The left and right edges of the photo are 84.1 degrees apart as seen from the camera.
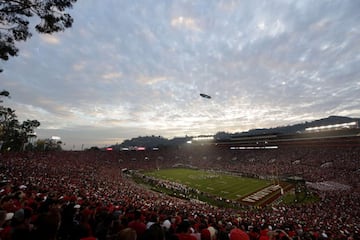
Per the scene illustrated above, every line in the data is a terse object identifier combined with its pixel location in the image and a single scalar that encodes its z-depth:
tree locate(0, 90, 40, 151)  67.84
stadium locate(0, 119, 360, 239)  7.11
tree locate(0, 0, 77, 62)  10.31
